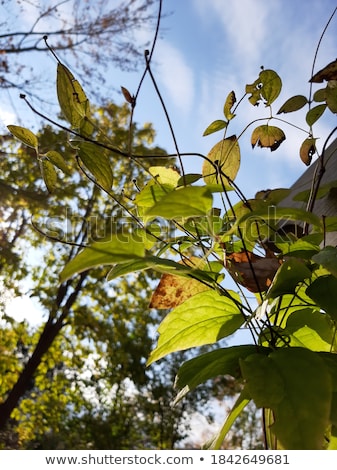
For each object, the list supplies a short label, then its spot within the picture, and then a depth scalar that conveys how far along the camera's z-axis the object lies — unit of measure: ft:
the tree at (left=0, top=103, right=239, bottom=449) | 14.17
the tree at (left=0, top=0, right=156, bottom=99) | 12.93
